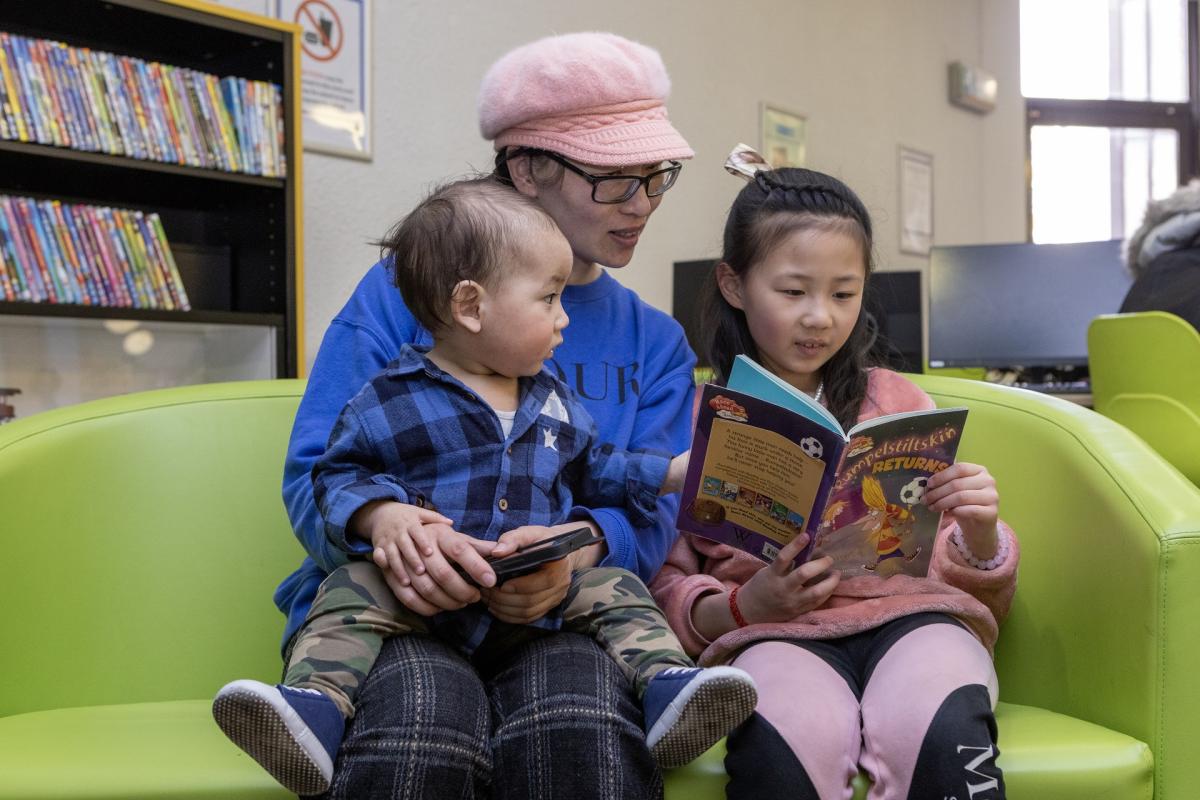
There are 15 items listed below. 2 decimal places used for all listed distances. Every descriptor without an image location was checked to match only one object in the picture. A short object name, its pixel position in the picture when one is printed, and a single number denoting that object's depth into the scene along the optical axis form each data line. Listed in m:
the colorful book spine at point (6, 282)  2.35
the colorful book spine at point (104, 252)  2.49
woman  1.04
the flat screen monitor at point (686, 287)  3.76
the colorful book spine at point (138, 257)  2.56
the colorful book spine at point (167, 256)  2.61
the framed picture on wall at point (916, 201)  5.40
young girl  1.14
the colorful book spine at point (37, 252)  2.39
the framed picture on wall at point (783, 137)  4.58
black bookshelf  2.45
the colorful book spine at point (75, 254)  2.45
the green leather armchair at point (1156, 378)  2.88
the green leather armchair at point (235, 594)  1.15
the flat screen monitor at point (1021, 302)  3.95
